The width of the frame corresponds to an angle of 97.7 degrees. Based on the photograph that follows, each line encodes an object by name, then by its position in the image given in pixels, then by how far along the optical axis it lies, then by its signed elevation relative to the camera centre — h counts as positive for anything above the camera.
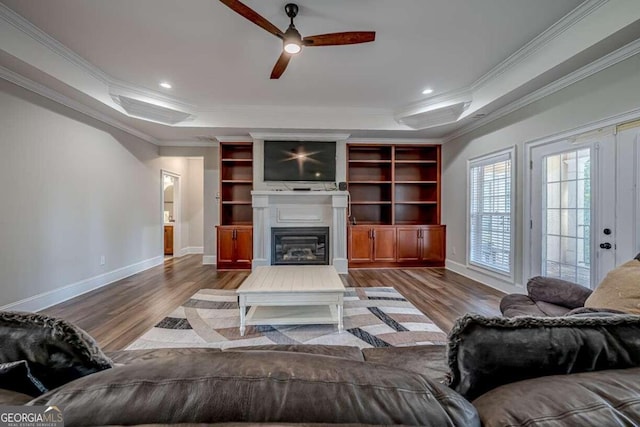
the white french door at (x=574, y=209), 2.65 +0.03
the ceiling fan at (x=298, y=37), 2.26 +1.48
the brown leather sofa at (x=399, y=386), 0.49 -0.35
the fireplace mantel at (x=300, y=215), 5.08 -0.06
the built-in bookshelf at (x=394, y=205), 5.41 +0.15
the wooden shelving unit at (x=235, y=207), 5.31 +0.09
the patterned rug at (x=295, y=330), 2.42 -1.12
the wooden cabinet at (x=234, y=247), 5.30 -0.68
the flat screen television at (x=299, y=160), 5.21 +0.96
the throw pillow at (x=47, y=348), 0.65 -0.32
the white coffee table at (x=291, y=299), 2.50 -0.79
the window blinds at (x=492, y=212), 3.93 +0.00
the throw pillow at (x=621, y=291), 1.37 -0.41
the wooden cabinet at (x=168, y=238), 7.09 -0.68
